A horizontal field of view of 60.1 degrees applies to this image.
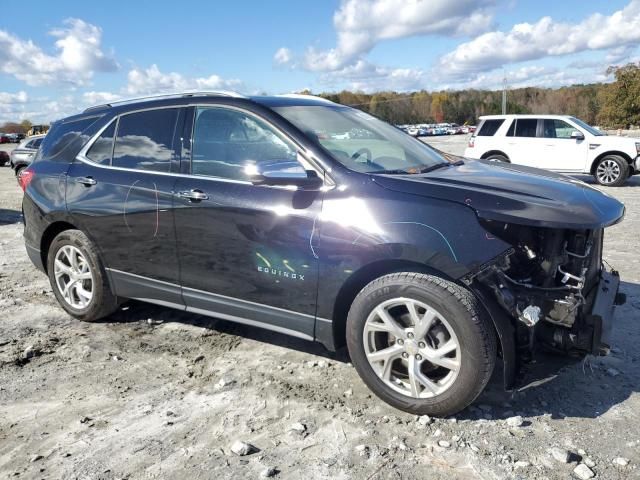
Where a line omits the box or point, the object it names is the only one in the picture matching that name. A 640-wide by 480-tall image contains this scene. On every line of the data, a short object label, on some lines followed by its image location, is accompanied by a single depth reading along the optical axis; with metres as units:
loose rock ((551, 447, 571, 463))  2.78
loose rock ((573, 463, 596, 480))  2.64
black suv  3.01
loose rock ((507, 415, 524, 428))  3.10
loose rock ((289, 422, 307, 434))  3.10
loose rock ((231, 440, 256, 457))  2.88
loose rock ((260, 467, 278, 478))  2.70
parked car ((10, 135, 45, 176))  18.42
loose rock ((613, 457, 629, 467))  2.73
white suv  13.40
